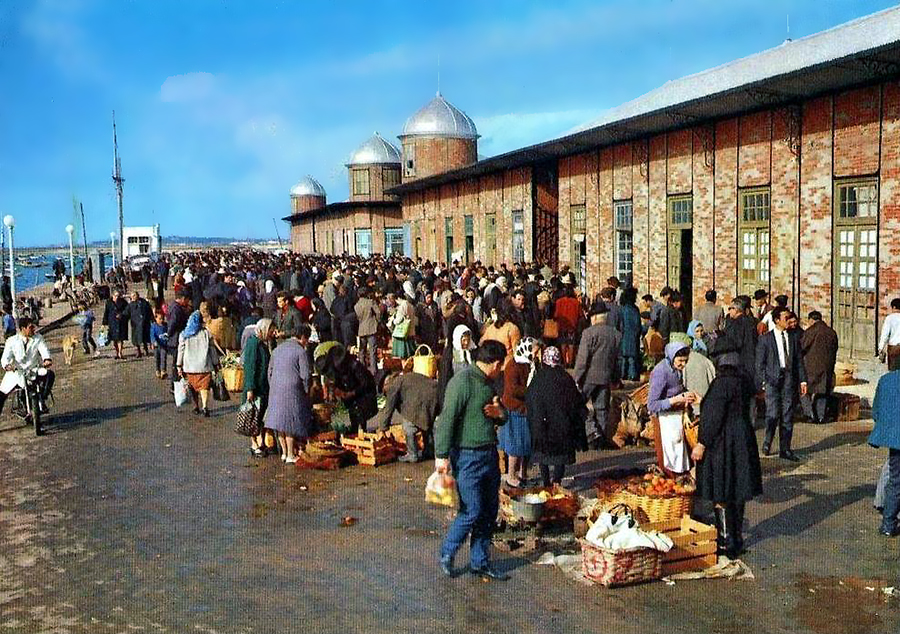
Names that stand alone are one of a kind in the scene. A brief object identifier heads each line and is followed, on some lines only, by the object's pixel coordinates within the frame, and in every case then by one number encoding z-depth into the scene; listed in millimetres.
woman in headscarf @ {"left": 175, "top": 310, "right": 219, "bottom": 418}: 14320
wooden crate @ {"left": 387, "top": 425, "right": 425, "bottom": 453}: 11648
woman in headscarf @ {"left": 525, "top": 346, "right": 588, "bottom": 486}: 9336
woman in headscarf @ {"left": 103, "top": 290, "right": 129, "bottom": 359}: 22453
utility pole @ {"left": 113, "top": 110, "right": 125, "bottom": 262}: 85100
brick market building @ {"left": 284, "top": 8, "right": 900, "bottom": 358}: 17000
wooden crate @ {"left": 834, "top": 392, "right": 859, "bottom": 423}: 13373
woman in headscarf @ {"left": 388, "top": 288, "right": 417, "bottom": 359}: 16703
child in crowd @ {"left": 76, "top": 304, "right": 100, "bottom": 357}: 23719
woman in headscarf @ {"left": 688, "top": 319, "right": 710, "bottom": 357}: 12039
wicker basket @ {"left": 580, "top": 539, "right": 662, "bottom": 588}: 7223
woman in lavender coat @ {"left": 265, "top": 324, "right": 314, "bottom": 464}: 11250
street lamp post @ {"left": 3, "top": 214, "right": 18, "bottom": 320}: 28875
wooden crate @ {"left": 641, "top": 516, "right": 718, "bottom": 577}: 7520
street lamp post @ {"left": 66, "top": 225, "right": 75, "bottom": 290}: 45894
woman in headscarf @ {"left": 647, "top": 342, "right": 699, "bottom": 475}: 9070
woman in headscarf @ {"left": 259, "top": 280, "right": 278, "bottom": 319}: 20712
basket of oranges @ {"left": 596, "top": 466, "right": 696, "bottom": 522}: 8195
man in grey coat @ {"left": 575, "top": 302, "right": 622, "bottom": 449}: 11953
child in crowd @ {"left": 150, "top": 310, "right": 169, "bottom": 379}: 18438
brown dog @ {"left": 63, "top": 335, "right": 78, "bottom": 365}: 22366
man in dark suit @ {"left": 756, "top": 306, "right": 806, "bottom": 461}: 10992
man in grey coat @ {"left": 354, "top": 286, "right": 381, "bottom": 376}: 17453
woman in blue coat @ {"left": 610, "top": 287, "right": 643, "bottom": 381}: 16047
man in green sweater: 7453
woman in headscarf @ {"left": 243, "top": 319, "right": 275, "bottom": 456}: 12047
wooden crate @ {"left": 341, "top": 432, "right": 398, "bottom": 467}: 11500
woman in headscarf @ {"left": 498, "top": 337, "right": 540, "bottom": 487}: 9633
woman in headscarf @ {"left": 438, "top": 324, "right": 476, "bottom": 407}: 10742
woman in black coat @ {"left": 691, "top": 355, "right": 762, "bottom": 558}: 7793
